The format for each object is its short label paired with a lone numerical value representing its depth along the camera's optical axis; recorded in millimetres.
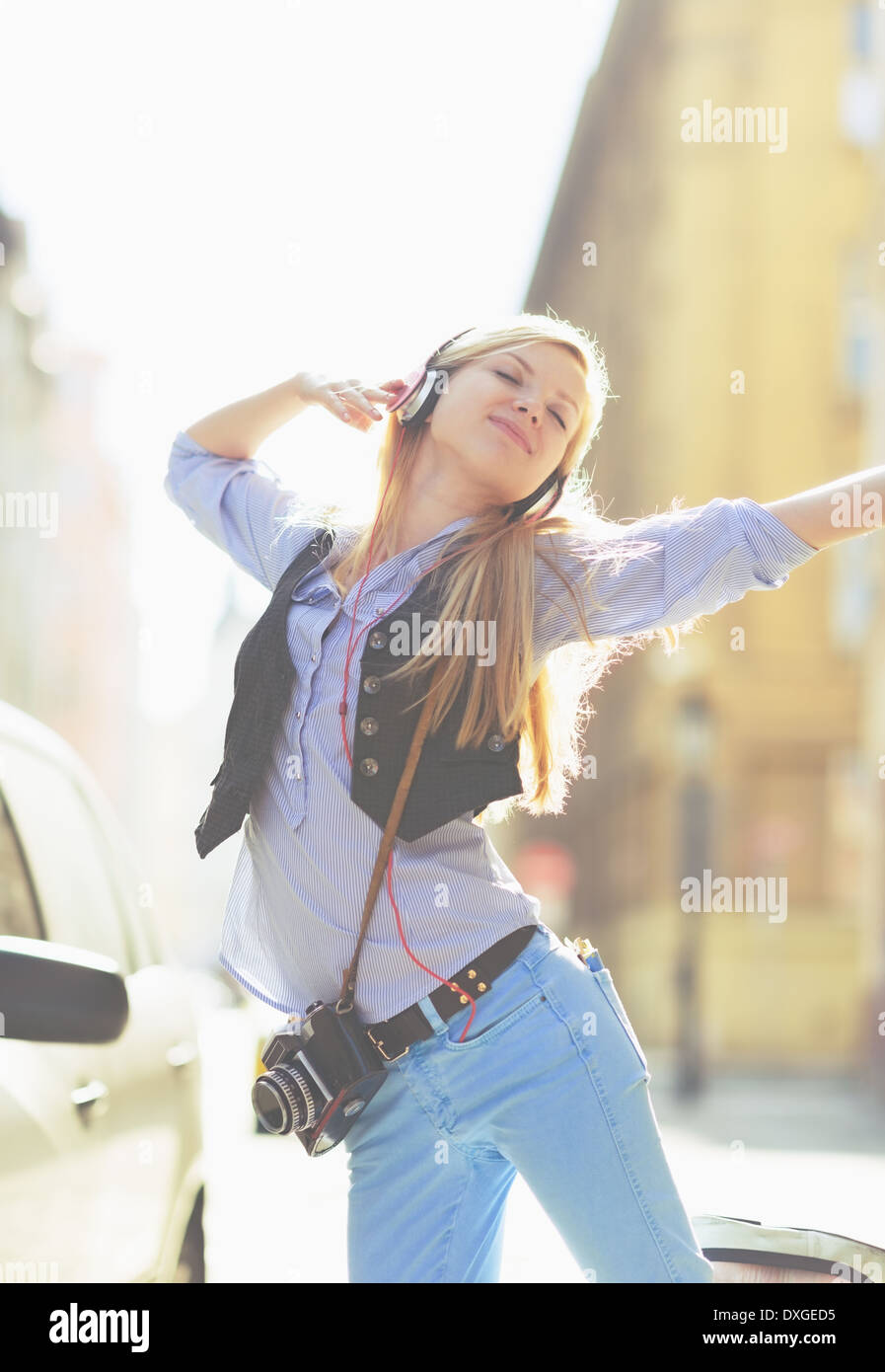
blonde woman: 2352
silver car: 2496
